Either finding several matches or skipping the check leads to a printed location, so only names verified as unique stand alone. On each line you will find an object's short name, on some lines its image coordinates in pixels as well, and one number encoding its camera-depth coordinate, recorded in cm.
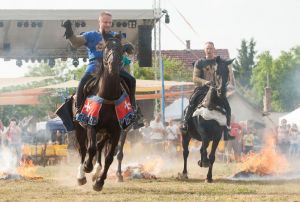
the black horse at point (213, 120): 1549
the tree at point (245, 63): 11350
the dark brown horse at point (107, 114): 1115
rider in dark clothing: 1627
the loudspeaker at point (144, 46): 2792
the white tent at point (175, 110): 4006
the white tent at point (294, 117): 3667
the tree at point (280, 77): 9144
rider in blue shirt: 1204
